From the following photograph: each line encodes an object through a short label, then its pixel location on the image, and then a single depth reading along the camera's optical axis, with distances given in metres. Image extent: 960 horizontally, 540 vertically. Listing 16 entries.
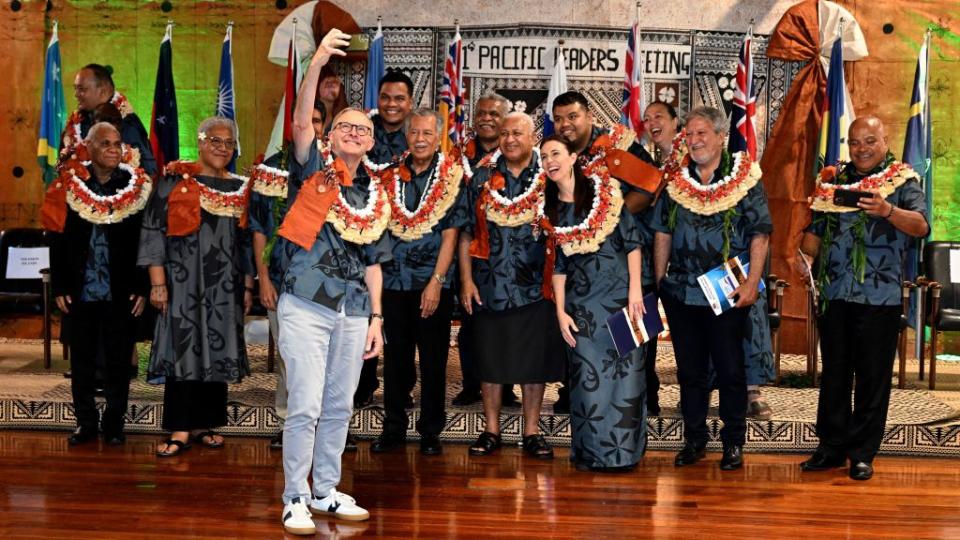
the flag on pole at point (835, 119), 7.86
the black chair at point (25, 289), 7.33
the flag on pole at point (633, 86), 7.94
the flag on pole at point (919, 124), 7.79
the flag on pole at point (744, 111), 7.93
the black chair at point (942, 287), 7.11
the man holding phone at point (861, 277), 5.07
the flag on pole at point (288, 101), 8.04
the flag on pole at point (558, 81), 8.08
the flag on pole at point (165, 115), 8.30
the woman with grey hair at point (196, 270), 5.30
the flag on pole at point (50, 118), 8.38
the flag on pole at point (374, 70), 8.18
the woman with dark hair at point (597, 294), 5.07
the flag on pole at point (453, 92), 8.14
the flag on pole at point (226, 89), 8.45
